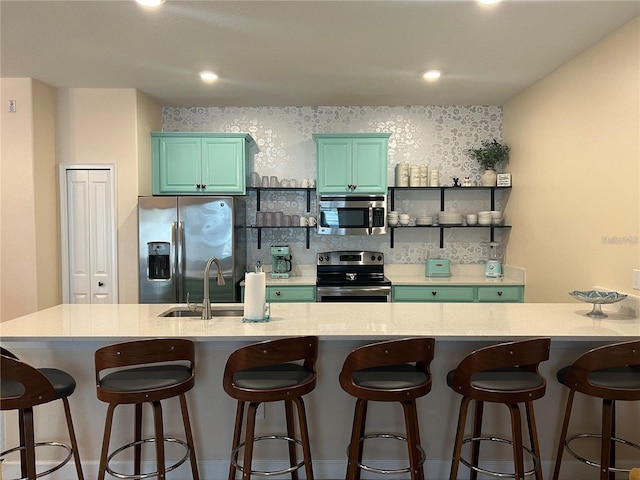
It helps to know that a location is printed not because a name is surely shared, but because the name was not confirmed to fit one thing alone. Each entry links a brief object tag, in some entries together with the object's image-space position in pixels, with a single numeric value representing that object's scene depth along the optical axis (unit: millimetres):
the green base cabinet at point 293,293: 4344
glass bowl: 2570
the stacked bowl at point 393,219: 4680
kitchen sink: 2812
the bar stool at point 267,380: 1986
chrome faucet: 2520
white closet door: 4328
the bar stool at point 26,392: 1896
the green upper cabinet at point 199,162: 4469
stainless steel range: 4328
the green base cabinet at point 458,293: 4305
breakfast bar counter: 2412
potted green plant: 4625
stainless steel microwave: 4543
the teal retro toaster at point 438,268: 4633
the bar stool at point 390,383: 2006
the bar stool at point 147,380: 1963
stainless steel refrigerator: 4164
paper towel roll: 2457
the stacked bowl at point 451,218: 4672
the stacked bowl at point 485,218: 4635
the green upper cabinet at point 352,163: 4480
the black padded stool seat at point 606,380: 2043
